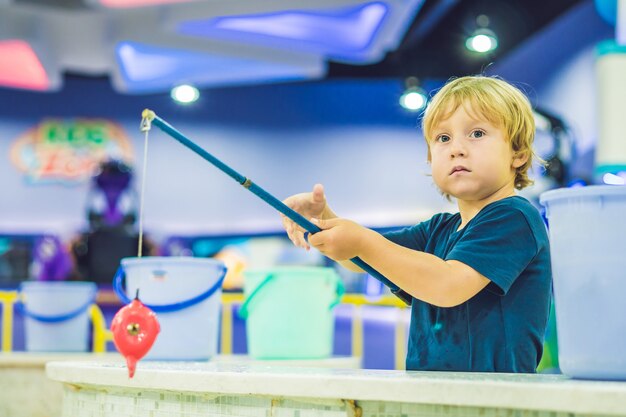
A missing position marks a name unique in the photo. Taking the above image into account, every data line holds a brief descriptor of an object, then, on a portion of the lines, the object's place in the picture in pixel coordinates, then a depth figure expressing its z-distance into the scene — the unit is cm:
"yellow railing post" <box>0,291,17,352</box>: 425
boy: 116
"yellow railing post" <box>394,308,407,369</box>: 414
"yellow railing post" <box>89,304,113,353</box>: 388
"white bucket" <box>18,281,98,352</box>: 333
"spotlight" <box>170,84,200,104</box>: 626
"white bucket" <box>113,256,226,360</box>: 214
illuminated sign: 807
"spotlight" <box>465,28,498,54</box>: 607
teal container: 262
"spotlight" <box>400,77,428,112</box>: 687
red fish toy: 109
